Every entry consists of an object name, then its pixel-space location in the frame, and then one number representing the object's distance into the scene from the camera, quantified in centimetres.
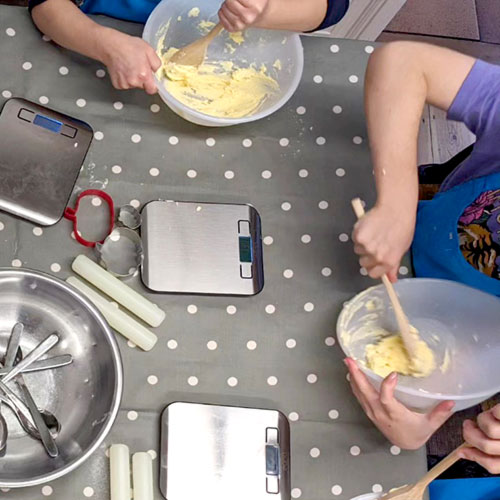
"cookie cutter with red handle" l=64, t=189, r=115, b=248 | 86
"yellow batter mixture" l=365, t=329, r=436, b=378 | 87
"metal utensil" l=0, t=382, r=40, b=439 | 76
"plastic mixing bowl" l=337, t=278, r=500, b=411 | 87
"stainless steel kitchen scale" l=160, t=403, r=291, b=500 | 79
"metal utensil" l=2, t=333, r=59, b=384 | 77
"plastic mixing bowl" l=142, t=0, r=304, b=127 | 93
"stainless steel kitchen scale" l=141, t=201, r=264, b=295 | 86
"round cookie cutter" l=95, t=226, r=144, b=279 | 85
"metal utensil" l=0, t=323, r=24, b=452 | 76
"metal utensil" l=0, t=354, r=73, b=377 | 78
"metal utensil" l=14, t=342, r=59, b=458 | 75
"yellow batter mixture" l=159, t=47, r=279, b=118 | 94
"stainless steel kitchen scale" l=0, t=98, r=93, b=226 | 86
